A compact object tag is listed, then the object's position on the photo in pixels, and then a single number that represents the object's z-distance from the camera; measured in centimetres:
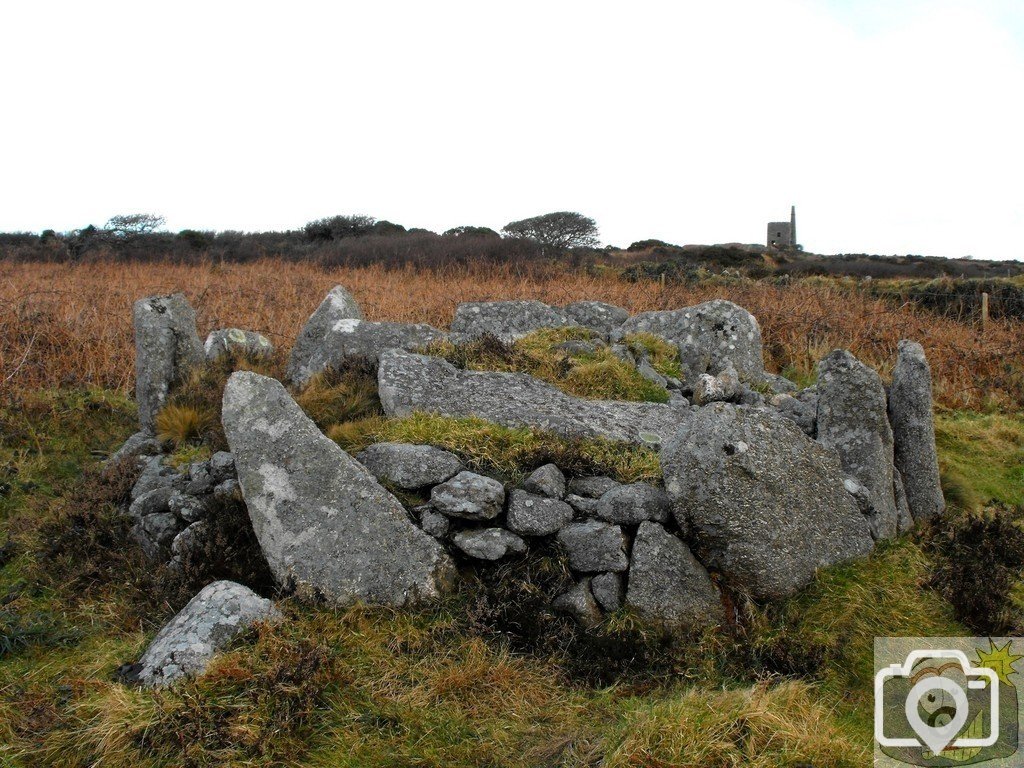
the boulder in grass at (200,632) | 453
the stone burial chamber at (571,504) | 518
